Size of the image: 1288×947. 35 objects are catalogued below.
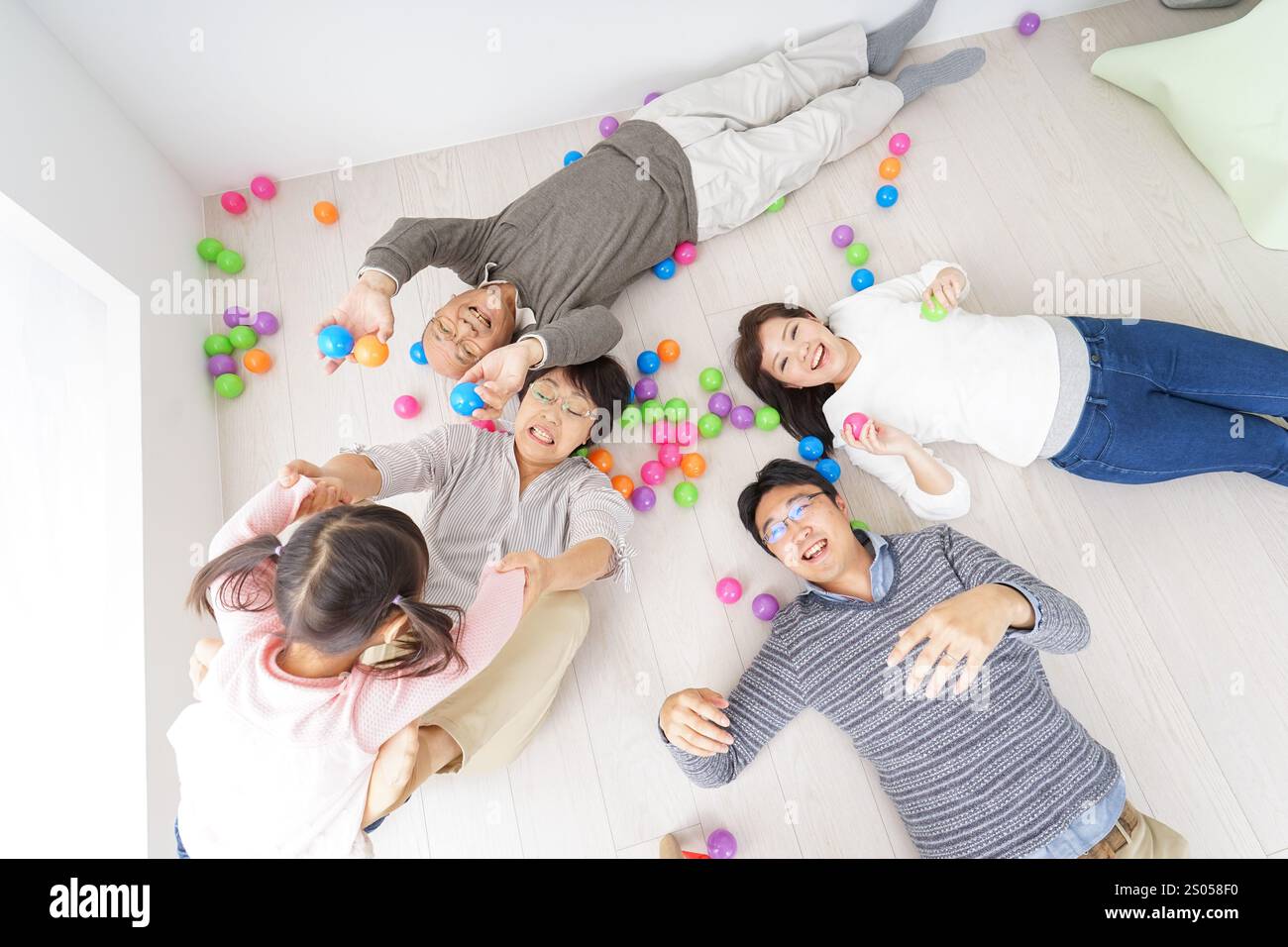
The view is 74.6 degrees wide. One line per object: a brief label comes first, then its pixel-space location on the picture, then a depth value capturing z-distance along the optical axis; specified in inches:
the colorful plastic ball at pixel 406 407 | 75.4
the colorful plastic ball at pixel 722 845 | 60.4
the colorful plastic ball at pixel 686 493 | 70.9
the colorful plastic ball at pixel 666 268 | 79.2
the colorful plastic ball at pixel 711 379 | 74.7
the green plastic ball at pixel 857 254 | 77.5
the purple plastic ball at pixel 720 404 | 74.0
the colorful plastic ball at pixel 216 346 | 77.9
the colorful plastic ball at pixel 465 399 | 64.7
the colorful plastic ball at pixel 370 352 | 64.1
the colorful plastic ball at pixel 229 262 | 81.0
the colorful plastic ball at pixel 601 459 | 73.0
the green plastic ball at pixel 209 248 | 81.1
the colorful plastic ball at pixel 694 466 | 71.9
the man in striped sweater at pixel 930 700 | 52.8
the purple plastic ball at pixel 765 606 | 66.5
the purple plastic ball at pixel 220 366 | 77.6
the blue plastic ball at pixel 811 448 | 70.8
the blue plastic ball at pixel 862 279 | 76.5
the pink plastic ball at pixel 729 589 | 67.6
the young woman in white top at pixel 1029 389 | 64.4
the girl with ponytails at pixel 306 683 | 42.8
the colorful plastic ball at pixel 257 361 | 77.3
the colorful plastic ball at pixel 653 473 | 71.5
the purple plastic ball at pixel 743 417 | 73.4
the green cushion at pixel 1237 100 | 70.7
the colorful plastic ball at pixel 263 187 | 83.8
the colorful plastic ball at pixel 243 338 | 78.7
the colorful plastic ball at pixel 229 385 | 76.9
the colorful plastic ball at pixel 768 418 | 72.7
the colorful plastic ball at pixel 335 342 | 61.3
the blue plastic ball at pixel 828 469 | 70.2
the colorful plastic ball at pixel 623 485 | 71.1
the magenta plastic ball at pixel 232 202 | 83.3
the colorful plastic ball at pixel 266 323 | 79.3
